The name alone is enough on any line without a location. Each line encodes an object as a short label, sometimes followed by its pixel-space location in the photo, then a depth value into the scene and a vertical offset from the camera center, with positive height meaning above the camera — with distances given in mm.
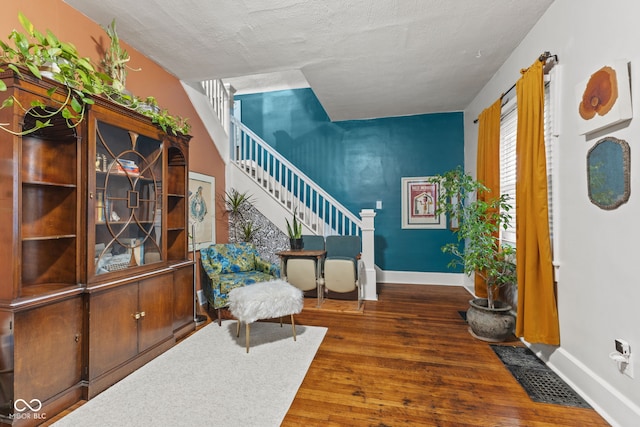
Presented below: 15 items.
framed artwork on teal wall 4781 +211
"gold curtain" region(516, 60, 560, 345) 2109 -140
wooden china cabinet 1512 -257
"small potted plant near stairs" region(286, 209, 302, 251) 3951 -294
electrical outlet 1499 -714
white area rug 1625 -1170
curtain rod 2111 +1191
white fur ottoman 2369 -746
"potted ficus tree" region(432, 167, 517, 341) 2547 -450
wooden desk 3660 -549
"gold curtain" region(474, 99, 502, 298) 3002 +705
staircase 3994 +453
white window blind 2873 +640
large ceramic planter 2543 -981
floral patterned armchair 2947 -635
